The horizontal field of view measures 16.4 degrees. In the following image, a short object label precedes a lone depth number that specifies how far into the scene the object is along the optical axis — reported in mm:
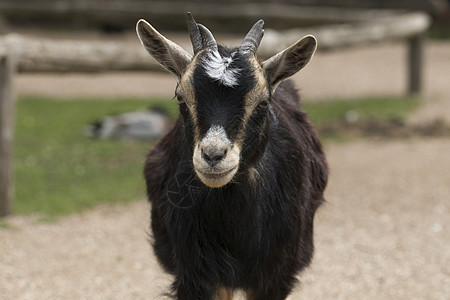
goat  7938
